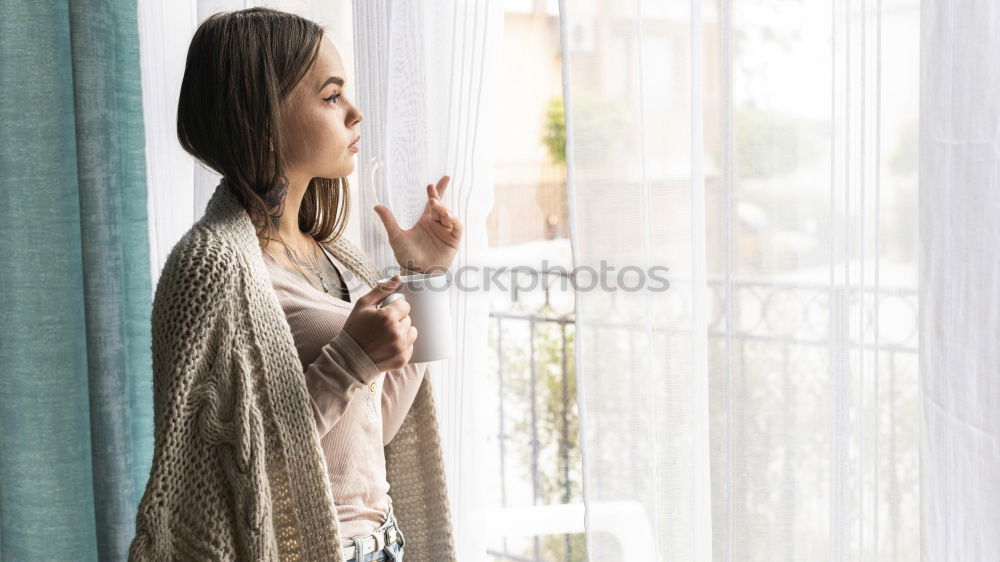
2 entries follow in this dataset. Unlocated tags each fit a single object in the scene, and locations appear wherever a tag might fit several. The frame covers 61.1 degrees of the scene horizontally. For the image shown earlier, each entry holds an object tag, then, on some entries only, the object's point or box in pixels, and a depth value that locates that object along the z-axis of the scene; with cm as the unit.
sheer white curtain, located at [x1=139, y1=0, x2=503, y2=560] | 114
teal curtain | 143
